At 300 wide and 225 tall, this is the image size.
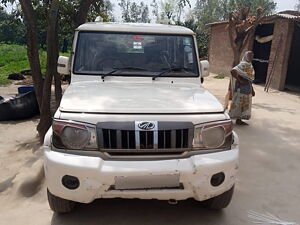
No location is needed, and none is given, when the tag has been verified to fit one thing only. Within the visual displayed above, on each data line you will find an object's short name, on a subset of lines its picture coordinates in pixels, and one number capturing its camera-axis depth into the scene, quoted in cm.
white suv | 186
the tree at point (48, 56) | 395
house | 884
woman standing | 472
